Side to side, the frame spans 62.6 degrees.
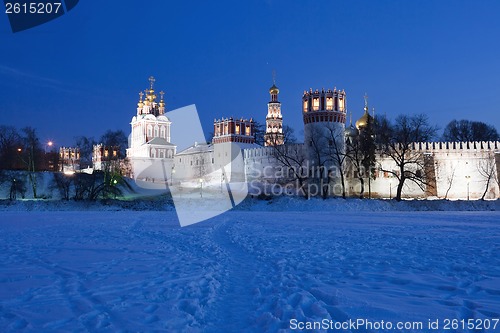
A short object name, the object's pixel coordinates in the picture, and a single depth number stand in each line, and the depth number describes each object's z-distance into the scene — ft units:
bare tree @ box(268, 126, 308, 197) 140.36
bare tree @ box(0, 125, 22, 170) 175.36
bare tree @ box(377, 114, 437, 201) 131.75
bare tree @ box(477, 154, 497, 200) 140.36
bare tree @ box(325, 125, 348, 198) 141.69
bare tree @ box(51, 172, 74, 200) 141.59
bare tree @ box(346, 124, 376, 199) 138.21
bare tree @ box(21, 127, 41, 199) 150.97
